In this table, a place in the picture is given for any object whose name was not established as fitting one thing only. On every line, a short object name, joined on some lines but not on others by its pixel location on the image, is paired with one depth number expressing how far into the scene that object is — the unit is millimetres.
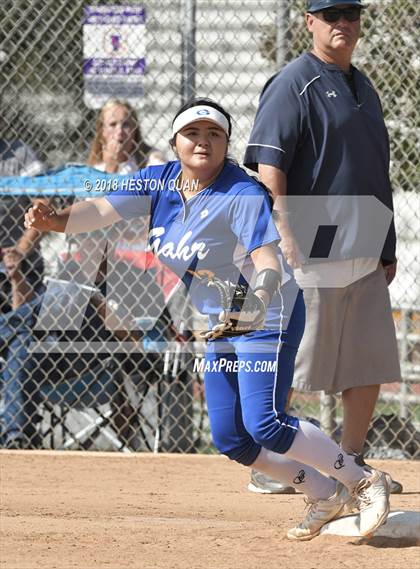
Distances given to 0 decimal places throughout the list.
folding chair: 13953
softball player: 8344
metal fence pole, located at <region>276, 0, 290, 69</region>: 13867
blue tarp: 14022
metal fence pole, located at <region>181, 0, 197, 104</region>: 14219
